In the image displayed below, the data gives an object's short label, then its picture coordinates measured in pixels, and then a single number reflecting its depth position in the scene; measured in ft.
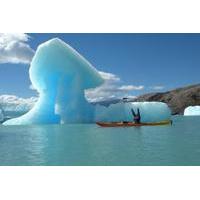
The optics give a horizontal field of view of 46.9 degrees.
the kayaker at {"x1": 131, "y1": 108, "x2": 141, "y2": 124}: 31.08
